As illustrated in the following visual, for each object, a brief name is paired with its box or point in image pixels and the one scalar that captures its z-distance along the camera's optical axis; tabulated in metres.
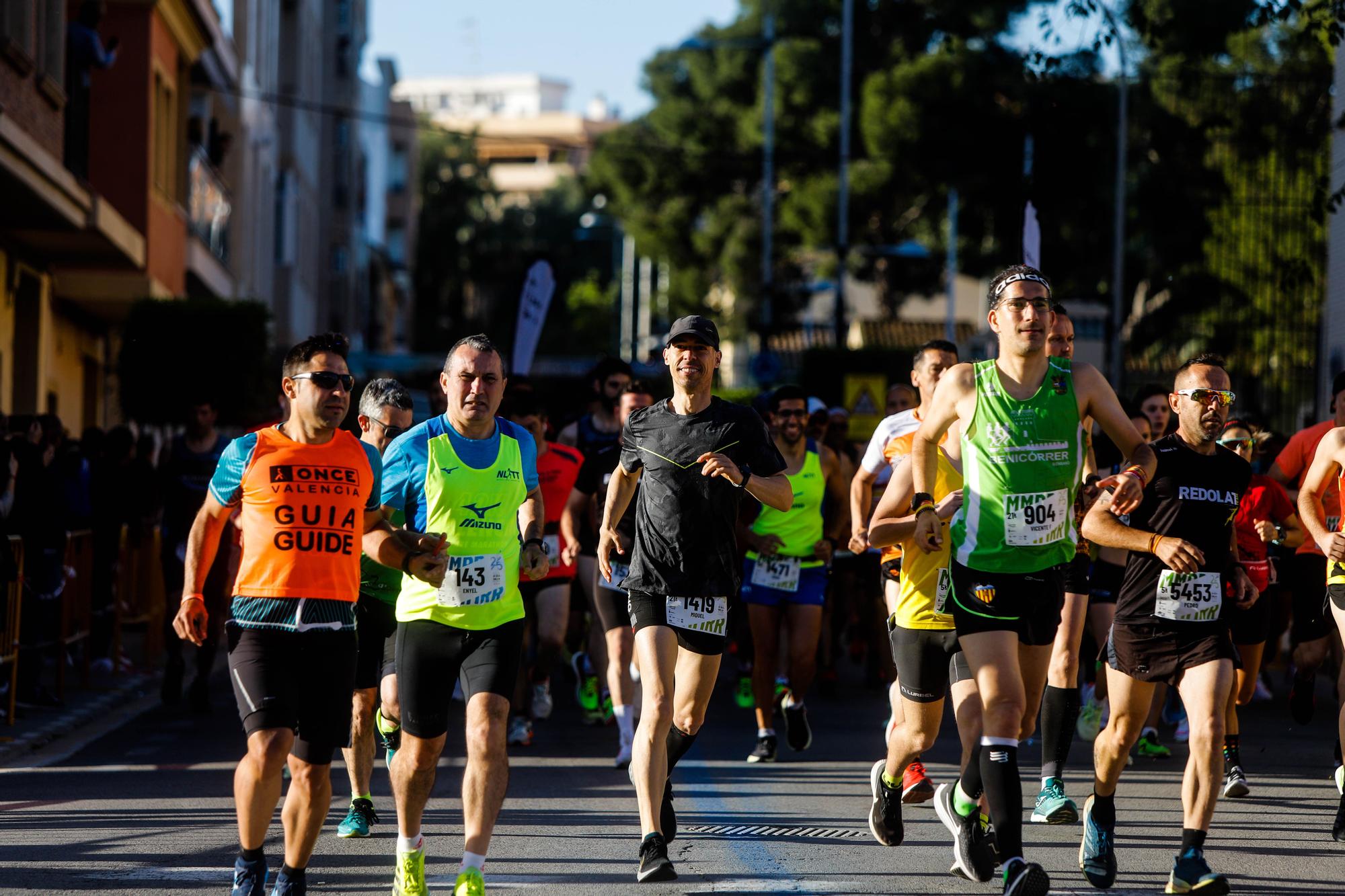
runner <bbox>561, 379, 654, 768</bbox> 20.31
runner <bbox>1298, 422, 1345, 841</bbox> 16.75
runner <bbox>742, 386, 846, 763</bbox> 21.52
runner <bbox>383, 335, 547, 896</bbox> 12.98
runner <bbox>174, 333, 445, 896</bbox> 12.41
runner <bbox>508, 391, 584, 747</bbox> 22.36
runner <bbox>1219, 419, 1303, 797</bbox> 20.61
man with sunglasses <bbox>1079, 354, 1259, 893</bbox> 13.77
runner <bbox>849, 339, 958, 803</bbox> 17.58
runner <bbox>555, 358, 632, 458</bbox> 24.55
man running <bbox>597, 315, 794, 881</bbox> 14.75
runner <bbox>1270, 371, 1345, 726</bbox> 20.89
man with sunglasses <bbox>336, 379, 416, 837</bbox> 16.37
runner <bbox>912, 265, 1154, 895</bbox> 13.38
